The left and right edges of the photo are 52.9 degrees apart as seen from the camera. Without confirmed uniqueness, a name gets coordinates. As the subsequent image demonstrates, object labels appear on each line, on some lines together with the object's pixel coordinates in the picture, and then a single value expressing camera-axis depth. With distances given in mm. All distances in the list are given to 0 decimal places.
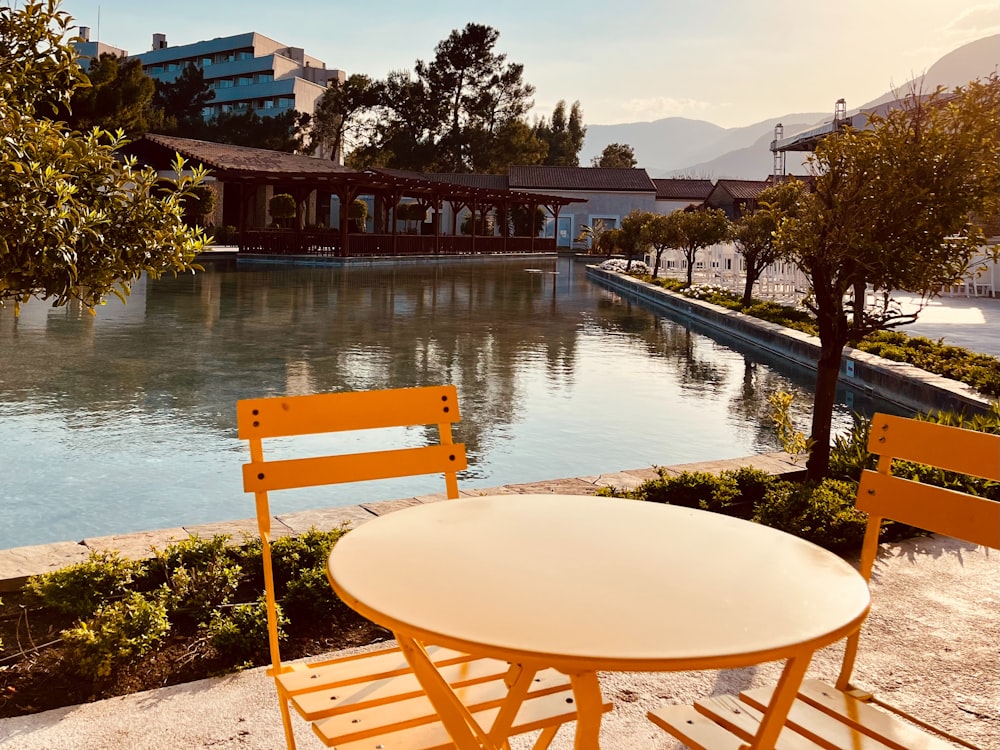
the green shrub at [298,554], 3385
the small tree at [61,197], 2650
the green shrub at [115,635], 2684
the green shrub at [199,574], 3088
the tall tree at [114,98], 29438
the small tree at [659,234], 22081
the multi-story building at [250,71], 76750
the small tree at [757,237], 13385
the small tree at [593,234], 44516
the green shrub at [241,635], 2877
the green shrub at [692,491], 4414
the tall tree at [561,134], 76562
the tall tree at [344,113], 62000
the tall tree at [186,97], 57594
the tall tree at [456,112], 63969
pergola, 27938
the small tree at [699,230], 20422
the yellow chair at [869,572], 1806
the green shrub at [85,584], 2980
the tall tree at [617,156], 80438
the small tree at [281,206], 31953
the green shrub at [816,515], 4062
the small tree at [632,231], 29688
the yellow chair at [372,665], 1820
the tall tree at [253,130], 57000
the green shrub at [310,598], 3174
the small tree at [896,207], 4969
